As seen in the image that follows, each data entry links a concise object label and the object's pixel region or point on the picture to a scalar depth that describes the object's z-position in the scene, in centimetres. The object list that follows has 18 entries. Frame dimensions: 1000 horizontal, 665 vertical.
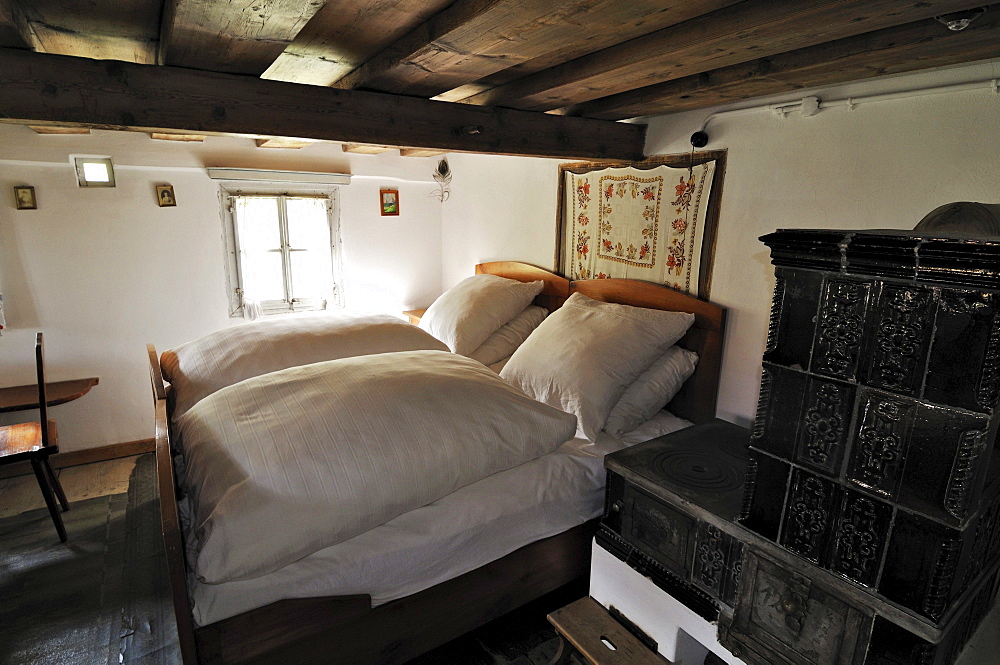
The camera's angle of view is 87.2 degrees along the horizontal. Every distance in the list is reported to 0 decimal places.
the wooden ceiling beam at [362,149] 345
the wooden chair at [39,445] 231
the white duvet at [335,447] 134
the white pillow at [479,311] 283
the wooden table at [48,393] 277
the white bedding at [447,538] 137
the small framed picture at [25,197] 283
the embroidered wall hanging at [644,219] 216
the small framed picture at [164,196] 315
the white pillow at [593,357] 203
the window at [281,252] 339
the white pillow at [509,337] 281
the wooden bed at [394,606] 131
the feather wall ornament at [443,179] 387
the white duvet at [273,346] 217
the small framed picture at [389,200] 382
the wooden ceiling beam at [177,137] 293
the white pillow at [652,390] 209
